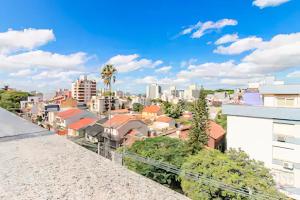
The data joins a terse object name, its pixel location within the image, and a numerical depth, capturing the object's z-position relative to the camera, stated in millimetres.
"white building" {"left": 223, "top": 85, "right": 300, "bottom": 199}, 9076
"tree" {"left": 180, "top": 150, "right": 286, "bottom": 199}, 7275
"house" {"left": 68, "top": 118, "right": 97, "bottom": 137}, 24317
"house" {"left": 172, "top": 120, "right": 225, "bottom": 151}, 17691
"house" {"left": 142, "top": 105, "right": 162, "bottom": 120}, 43051
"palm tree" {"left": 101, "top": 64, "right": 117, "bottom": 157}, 22769
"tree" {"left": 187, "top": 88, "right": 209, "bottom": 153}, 14390
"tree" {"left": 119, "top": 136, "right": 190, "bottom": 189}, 10819
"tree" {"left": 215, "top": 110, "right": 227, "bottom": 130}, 25611
